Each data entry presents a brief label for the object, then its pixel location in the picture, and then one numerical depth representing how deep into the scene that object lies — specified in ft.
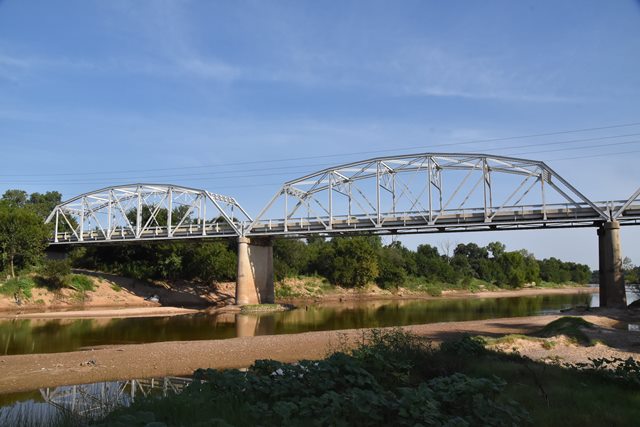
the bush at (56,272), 208.13
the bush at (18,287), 190.49
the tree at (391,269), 361.10
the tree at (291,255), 330.13
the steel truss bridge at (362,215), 184.85
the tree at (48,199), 441.35
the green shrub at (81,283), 218.79
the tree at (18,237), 204.85
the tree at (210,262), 261.44
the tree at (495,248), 615.81
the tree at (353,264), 330.95
